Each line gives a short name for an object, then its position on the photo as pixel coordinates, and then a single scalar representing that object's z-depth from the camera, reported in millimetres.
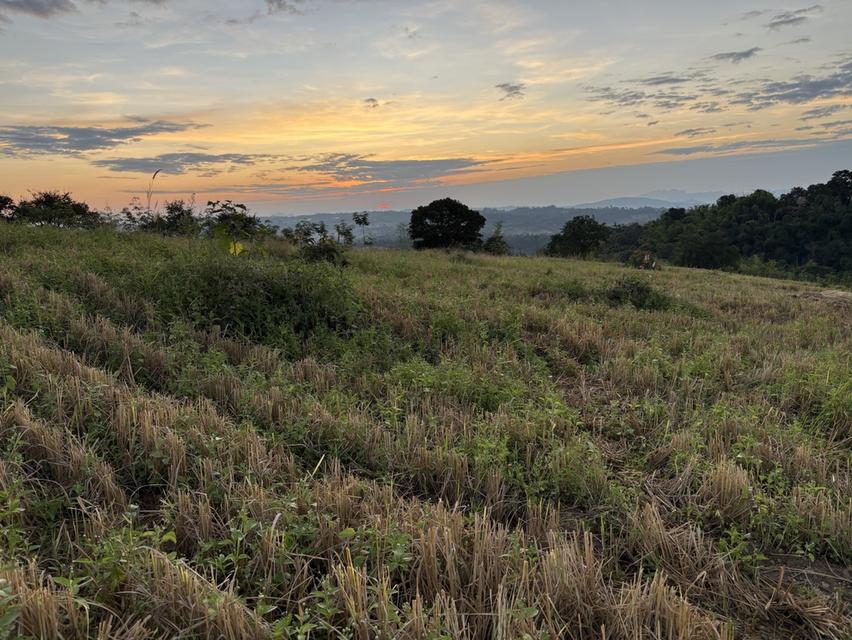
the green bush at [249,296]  6109
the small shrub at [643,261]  21850
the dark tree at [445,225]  38625
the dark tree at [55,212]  12055
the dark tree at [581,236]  49141
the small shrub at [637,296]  10198
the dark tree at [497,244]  34031
